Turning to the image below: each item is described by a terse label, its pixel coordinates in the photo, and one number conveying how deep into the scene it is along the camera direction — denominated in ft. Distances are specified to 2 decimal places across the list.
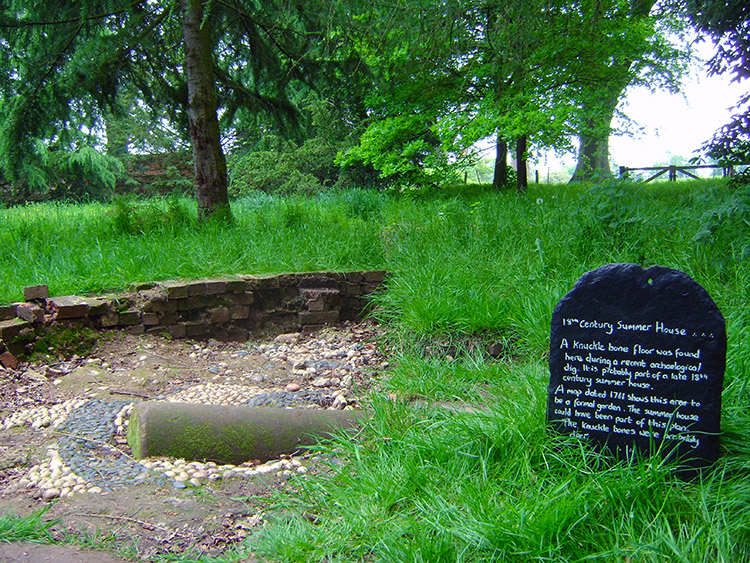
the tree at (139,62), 23.25
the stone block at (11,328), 14.58
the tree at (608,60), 25.94
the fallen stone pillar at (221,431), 10.64
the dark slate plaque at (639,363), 7.67
